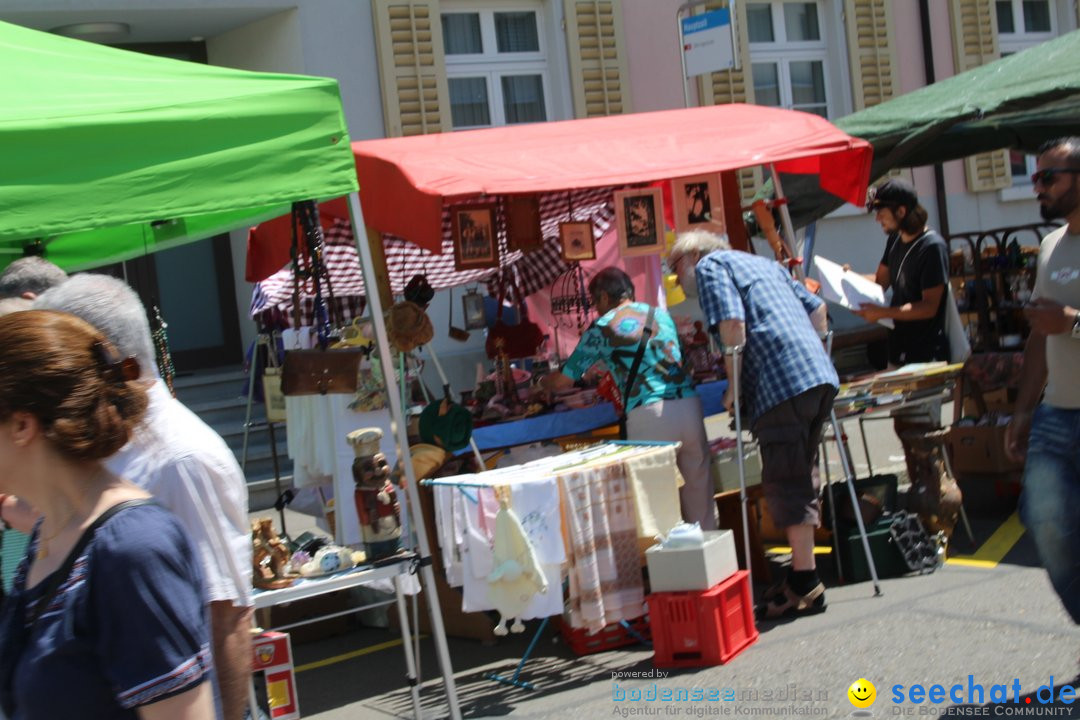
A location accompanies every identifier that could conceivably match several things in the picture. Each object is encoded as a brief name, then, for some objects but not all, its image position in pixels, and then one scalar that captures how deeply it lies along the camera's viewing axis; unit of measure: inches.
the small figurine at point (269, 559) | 160.9
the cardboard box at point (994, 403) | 291.7
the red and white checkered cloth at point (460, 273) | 295.1
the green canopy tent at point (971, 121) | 272.5
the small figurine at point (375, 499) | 167.3
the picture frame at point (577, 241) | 268.7
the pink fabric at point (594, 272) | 317.4
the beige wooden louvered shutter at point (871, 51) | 544.4
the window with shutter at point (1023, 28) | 602.5
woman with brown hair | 70.1
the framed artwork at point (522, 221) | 269.6
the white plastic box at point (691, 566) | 194.5
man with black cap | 257.6
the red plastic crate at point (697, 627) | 193.5
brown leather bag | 193.5
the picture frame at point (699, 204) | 263.9
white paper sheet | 257.9
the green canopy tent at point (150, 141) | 137.9
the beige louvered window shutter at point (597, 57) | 479.5
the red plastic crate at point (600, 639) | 212.1
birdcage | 316.2
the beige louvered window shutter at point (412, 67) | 443.5
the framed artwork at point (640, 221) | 257.8
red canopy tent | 211.6
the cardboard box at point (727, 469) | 241.0
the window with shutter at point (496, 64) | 482.3
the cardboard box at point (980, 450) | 279.0
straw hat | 222.9
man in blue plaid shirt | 211.6
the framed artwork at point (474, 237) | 250.4
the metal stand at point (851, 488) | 223.1
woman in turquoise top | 227.8
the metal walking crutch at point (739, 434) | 210.4
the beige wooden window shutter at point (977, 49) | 567.1
